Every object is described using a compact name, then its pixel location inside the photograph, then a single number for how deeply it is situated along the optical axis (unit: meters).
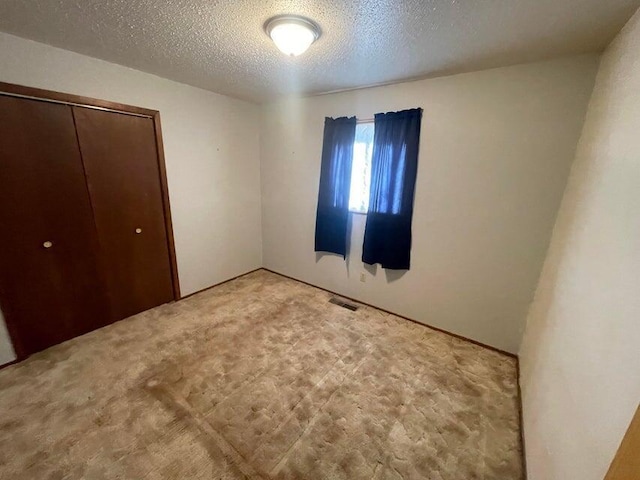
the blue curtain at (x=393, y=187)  2.36
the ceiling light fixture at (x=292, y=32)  1.44
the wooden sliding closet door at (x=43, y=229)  1.84
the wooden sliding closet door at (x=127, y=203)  2.21
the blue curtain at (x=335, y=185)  2.74
